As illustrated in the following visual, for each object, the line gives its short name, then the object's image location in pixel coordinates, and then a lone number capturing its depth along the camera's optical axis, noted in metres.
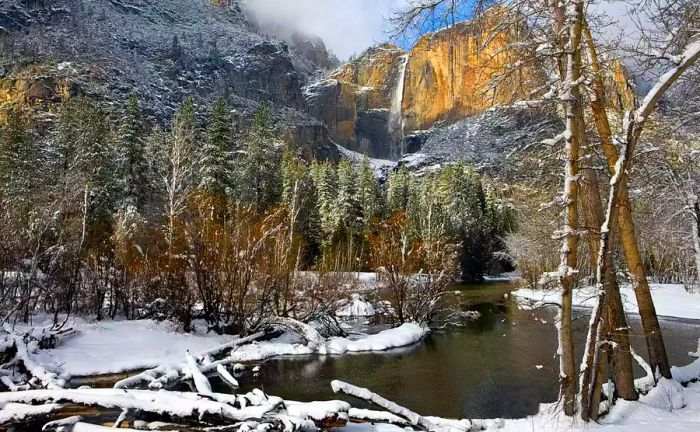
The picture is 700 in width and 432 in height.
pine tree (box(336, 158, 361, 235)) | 43.59
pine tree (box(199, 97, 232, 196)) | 33.12
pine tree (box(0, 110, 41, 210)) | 30.02
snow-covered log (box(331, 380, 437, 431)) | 7.21
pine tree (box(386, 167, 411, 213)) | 58.25
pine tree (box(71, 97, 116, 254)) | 28.47
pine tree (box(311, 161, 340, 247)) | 43.28
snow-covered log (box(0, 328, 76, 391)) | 8.87
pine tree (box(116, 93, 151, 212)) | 31.78
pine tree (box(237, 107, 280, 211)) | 39.62
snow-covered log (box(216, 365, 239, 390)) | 10.31
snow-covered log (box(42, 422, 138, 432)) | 6.11
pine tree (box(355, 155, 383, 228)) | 47.55
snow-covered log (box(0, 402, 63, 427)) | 6.72
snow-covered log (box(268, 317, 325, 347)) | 14.92
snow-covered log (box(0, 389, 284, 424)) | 6.68
